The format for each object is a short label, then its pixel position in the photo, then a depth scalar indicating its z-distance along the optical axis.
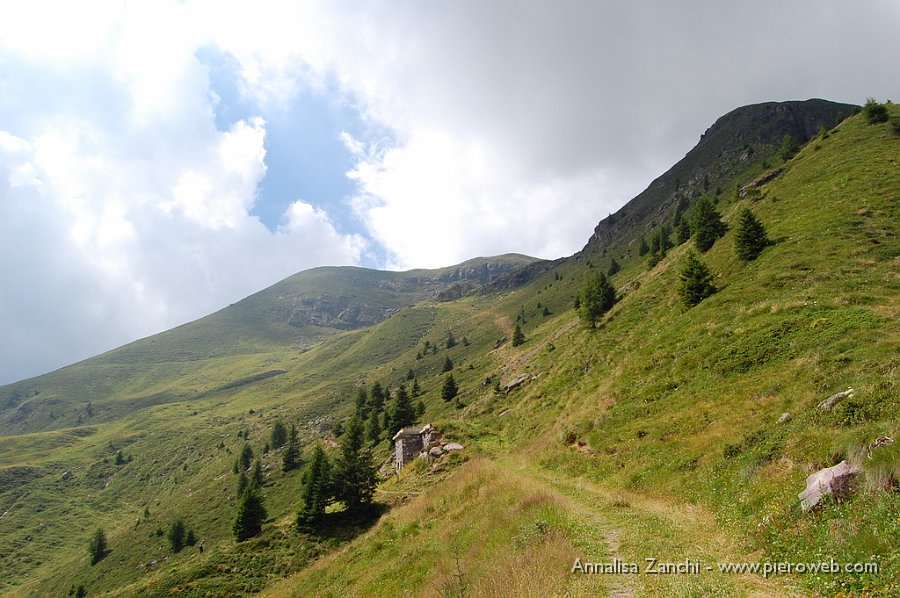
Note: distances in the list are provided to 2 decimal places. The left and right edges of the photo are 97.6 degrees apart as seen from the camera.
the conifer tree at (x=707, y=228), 53.53
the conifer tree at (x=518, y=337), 111.96
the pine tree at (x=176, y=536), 82.75
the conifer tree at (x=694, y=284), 37.81
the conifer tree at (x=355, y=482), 37.56
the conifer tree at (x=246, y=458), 112.00
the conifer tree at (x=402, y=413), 80.97
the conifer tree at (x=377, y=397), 106.60
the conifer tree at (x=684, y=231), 78.34
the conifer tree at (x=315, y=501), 38.69
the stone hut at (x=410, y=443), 49.06
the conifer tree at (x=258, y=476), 94.53
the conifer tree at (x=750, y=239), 39.41
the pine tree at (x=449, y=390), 87.00
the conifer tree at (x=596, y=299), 59.34
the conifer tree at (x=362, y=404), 110.80
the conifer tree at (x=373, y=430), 86.12
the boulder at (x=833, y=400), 14.92
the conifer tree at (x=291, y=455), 100.19
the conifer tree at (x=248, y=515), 53.59
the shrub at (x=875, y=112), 56.66
